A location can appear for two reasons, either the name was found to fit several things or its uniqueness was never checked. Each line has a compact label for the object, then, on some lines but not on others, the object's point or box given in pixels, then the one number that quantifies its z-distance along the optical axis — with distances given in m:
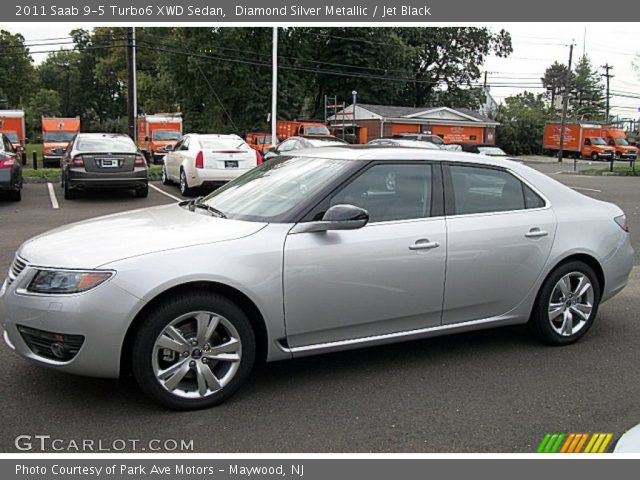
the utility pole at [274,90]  26.92
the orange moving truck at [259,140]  33.93
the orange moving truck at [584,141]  49.44
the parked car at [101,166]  13.91
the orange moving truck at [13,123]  32.16
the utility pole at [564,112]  49.34
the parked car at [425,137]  33.66
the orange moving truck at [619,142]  49.38
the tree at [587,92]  96.59
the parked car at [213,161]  14.73
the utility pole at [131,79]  25.39
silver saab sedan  3.77
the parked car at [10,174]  13.30
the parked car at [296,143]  21.10
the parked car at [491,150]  21.46
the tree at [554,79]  121.69
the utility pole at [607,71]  82.25
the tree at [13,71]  67.56
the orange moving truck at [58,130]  30.61
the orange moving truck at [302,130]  35.75
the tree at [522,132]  61.72
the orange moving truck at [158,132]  32.50
